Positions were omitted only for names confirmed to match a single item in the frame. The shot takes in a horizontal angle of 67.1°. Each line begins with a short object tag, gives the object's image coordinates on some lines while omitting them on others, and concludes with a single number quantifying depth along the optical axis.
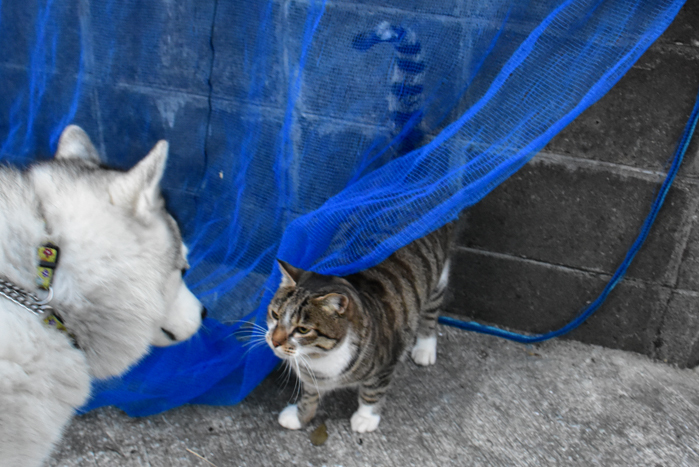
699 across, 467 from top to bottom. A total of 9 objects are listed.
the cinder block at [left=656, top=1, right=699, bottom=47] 2.24
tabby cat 2.02
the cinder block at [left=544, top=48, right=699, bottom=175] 2.34
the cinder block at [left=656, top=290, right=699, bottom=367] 2.69
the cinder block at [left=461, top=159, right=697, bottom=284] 2.57
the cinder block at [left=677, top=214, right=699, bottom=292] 2.57
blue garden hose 2.41
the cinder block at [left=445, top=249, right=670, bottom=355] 2.77
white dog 1.40
